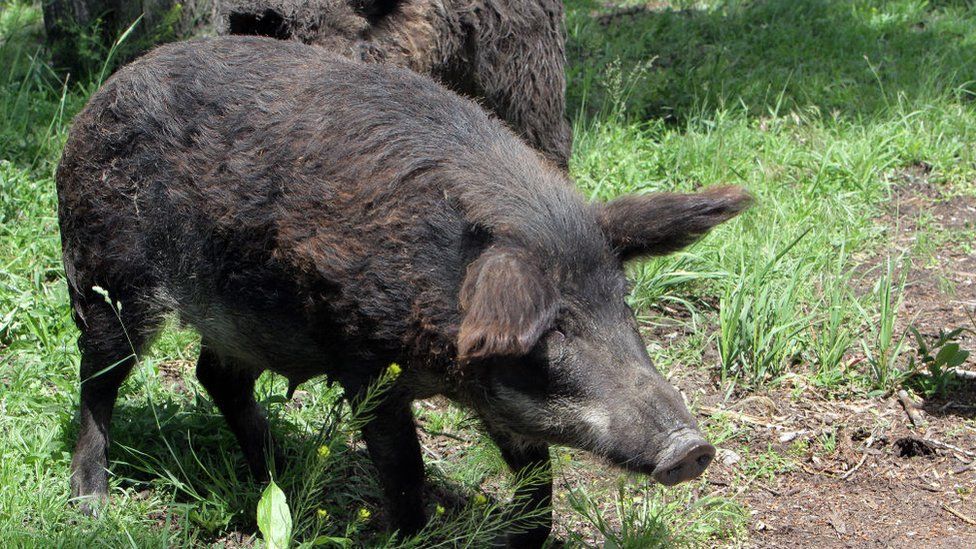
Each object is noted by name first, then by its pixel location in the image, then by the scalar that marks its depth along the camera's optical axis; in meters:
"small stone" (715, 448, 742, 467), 4.54
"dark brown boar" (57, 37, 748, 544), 3.22
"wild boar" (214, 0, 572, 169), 5.24
